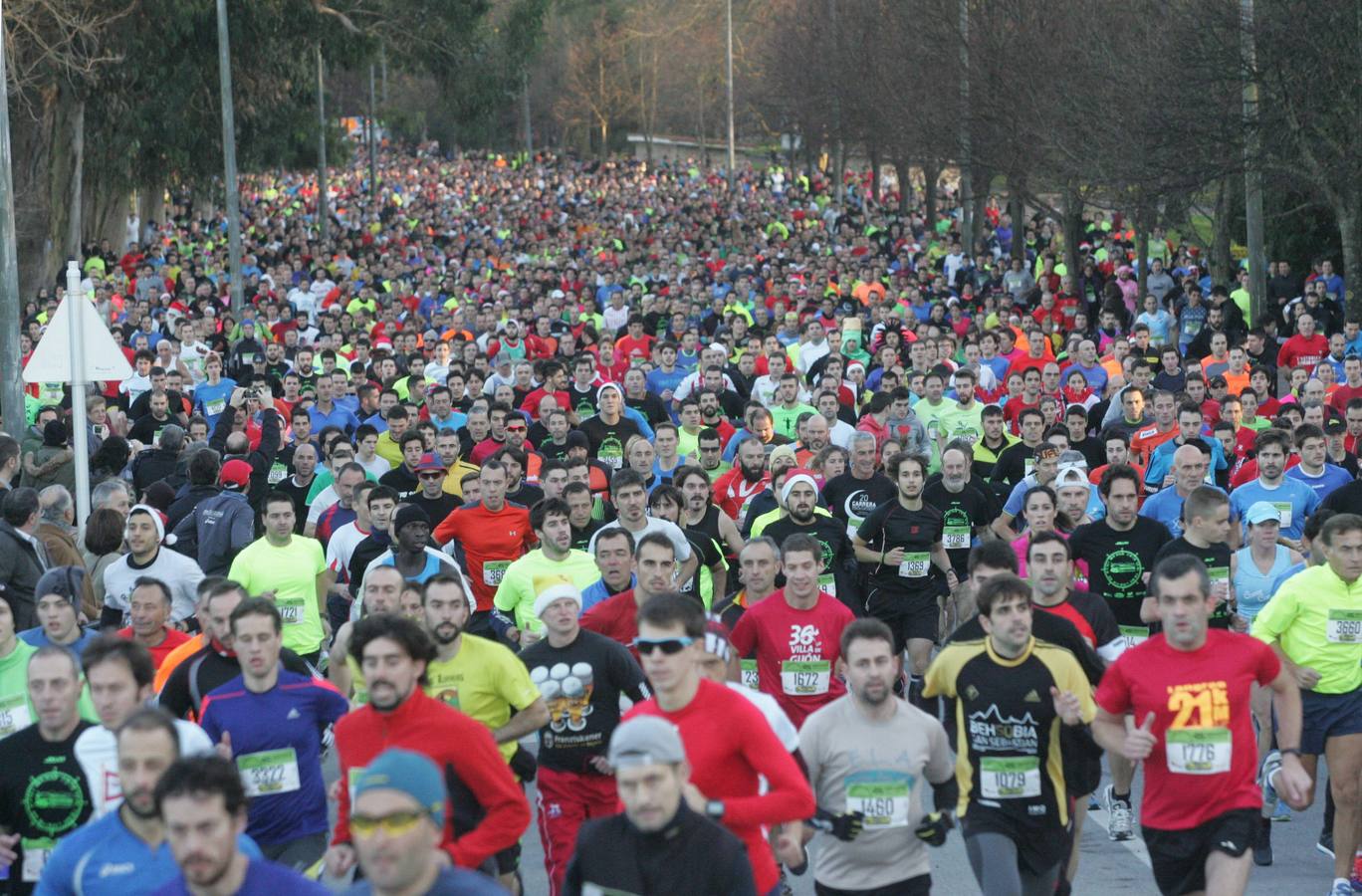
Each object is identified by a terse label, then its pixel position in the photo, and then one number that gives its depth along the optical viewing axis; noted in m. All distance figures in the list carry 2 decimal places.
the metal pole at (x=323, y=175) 47.28
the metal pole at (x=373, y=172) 63.38
